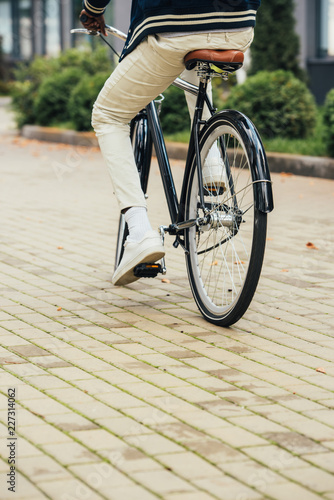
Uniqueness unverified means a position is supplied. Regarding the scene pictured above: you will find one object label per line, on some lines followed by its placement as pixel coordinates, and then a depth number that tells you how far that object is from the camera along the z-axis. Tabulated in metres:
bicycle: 6.32
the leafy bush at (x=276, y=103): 19.13
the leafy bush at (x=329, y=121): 16.40
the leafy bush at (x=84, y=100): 24.12
